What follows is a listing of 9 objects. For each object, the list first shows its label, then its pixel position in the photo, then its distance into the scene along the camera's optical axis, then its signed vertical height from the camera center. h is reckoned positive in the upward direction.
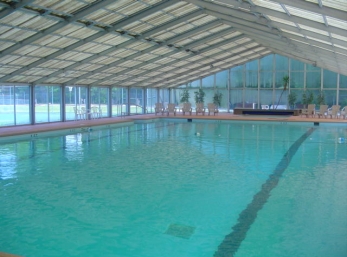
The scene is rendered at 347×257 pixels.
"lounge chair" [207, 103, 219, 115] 23.20 +0.02
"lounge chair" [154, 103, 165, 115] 24.11 +0.04
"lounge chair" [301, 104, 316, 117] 22.00 -0.19
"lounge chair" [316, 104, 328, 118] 21.25 -0.13
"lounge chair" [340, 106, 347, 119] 20.71 -0.30
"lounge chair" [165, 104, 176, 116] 24.37 +0.04
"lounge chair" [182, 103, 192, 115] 24.09 +0.03
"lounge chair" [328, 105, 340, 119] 20.86 -0.19
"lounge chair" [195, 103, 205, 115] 23.98 +0.02
